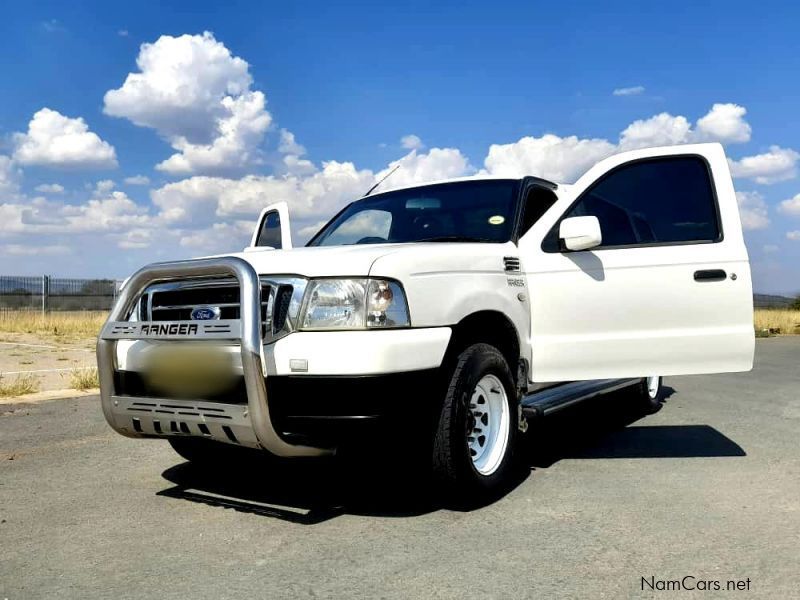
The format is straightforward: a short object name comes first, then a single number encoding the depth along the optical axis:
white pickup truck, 3.50
